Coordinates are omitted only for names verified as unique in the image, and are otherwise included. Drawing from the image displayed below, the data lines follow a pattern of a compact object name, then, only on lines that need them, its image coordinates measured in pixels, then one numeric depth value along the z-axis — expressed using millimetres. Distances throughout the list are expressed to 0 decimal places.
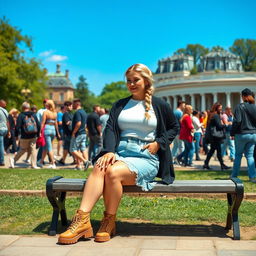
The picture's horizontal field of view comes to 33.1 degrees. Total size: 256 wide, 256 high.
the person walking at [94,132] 13984
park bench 4867
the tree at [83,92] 112975
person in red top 13359
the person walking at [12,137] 17614
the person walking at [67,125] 13328
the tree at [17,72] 37406
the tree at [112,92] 132125
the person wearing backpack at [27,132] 12344
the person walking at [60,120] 18402
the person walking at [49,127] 12680
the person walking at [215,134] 12445
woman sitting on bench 4734
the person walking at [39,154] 14038
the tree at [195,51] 113000
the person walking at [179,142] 14852
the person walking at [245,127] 8828
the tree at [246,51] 99875
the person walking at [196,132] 16078
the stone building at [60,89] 139300
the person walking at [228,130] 15883
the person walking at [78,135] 12141
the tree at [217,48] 106906
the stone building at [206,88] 73000
